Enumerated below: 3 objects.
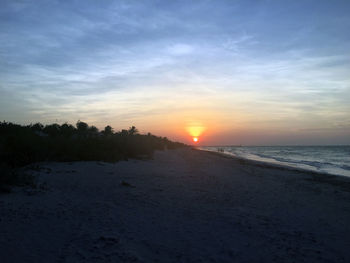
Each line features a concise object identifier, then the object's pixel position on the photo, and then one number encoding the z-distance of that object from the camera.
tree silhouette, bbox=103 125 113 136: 36.53
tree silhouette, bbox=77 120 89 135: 31.96
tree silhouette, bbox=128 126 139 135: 40.53
